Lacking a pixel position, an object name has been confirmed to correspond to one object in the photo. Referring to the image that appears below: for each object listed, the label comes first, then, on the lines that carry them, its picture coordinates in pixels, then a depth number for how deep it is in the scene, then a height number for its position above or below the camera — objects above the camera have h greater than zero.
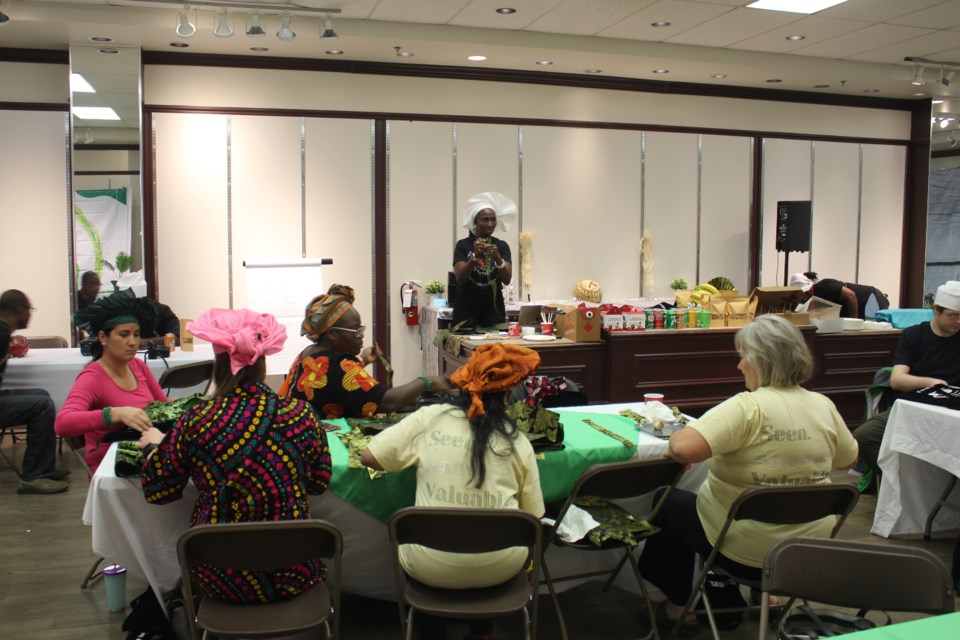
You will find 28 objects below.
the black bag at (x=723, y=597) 3.08 -1.30
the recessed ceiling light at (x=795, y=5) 6.29 +2.09
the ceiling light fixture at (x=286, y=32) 6.22 +1.79
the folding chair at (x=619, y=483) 2.64 -0.76
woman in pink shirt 3.11 -0.53
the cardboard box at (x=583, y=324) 5.47 -0.43
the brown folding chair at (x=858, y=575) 1.90 -0.76
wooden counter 5.53 -0.74
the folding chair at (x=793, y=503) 2.49 -0.76
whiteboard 7.05 -0.26
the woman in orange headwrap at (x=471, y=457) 2.39 -0.61
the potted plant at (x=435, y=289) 7.88 -0.28
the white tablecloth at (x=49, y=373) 5.06 -0.75
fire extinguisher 7.86 -0.42
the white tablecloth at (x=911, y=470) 3.72 -1.03
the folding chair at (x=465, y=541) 2.22 -0.80
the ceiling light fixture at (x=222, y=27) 6.10 +1.79
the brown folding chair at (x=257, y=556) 2.11 -0.81
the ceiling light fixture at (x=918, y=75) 8.30 +2.01
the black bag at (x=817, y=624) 2.03 -0.95
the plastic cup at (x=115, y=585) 3.14 -1.31
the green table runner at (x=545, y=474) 2.76 -0.76
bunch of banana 6.35 -0.23
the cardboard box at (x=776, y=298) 6.24 -0.26
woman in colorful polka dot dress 2.25 -0.56
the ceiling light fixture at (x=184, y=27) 5.95 +1.74
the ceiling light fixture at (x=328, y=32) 6.32 +1.83
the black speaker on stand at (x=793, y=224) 8.77 +0.45
